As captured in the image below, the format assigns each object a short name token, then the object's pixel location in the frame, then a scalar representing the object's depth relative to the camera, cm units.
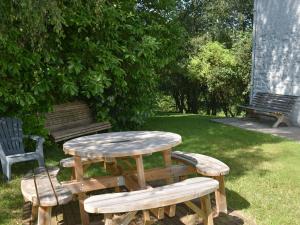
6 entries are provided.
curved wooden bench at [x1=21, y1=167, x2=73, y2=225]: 345
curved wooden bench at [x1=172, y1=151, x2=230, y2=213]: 406
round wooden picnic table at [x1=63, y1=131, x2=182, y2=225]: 382
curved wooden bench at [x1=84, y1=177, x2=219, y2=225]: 307
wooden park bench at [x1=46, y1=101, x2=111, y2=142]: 736
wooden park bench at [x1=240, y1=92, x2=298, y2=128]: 978
